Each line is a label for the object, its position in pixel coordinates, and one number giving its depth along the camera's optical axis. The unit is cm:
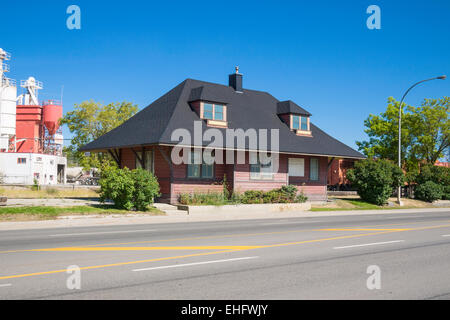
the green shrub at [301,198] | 2978
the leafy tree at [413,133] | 4881
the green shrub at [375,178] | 3328
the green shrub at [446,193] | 3966
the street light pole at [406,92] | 3004
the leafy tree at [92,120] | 5878
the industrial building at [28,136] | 5428
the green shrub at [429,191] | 3816
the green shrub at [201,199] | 2506
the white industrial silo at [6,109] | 6119
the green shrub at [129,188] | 2122
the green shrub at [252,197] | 2699
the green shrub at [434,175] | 3938
